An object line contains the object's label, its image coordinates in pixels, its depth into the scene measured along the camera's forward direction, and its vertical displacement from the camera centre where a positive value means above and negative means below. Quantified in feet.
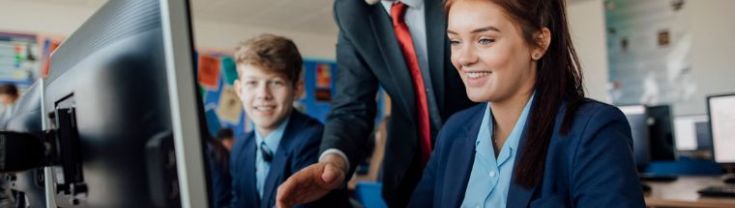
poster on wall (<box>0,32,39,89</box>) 14.66 +1.85
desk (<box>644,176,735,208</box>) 6.37 -1.45
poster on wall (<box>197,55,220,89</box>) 9.65 +0.87
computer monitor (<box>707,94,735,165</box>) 7.91 -0.77
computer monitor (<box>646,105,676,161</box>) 9.41 -0.93
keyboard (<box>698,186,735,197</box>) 6.64 -1.38
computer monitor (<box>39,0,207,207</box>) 1.37 +0.03
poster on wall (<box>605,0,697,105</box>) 15.25 +0.61
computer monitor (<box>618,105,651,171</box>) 9.00 -0.83
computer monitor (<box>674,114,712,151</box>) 10.89 -1.15
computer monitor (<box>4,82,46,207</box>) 2.81 +0.01
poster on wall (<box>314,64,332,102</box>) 11.08 +0.45
